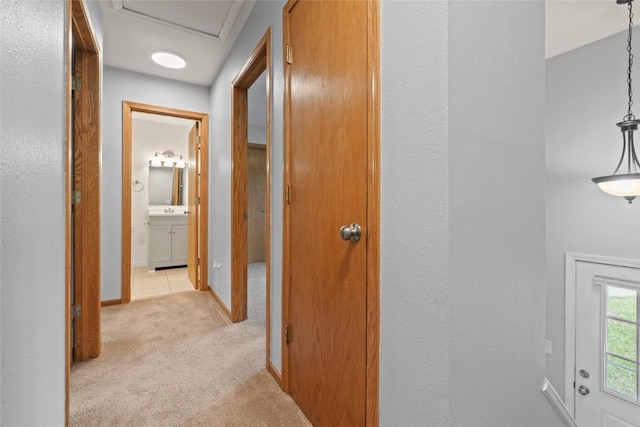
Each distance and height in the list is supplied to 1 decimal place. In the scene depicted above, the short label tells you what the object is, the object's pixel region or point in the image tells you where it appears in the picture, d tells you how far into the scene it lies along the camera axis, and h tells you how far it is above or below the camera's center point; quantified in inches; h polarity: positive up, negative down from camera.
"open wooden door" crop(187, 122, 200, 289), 143.4 +3.8
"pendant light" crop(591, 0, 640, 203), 68.3 +14.1
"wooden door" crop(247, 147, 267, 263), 211.3 +6.5
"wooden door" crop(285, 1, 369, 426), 42.4 +1.2
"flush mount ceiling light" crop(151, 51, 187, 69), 115.0 +61.8
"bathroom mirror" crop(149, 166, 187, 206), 209.3 +18.6
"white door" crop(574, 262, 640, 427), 91.0 -43.0
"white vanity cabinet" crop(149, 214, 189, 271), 185.3 -19.0
